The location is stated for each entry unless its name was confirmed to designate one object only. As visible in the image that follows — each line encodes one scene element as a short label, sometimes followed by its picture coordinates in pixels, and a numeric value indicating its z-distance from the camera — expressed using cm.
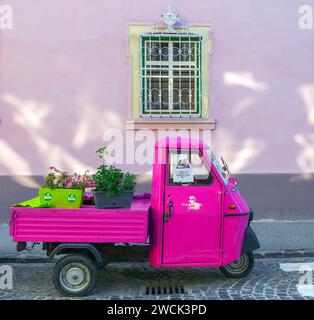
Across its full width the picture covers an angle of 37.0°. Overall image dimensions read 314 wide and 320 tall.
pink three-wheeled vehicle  512
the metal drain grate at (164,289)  539
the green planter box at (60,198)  526
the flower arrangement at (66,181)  538
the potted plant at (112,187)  524
